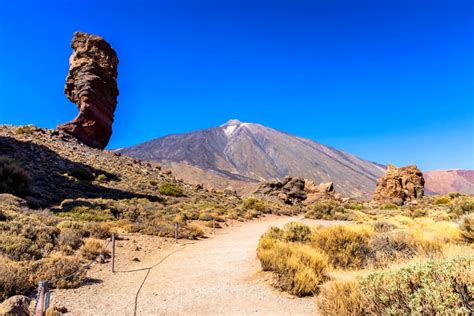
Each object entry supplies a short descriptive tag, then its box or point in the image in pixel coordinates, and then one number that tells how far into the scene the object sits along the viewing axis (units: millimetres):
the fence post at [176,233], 13809
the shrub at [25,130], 31844
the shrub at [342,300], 4659
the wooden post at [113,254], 8852
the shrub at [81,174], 26234
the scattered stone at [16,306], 4980
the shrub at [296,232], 10248
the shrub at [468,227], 9344
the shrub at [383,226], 11680
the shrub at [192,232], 14889
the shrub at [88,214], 15092
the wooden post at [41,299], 4141
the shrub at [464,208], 19281
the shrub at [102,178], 28048
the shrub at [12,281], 5961
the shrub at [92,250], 9562
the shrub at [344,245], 8178
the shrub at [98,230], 11875
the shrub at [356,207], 35569
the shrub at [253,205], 30562
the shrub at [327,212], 26475
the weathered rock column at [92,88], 33531
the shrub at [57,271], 6930
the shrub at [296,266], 6657
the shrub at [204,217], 20359
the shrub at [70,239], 9867
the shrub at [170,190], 29875
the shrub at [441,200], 36609
